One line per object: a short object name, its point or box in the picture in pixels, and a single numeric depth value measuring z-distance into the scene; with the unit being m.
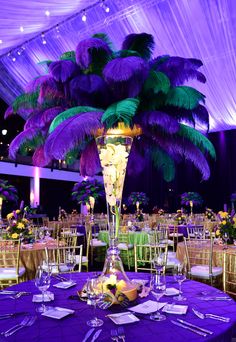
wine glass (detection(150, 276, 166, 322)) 2.08
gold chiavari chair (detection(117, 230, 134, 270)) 7.75
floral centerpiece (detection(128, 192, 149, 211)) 17.77
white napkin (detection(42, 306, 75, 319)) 2.12
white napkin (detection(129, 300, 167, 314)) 2.20
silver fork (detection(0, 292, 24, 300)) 2.52
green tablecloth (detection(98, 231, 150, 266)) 8.29
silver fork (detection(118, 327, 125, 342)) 1.80
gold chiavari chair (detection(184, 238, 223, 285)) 4.66
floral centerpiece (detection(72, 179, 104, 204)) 14.15
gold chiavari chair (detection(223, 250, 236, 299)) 4.64
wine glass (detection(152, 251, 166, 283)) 2.45
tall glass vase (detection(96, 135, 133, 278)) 2.88
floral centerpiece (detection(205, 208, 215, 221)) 12.48
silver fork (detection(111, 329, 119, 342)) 1.79
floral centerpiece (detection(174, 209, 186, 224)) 10.33
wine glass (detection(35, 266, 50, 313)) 2.36
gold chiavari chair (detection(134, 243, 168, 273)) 8.02
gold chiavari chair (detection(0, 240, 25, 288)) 4.66
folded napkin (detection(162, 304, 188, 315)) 2.16
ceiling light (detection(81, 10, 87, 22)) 11.68
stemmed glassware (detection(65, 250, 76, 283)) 3.14
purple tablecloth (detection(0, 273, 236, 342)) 1.83
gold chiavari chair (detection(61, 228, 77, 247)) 5.56
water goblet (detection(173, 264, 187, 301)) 2.57
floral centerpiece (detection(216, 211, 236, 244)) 5.16
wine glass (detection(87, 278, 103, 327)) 1.99
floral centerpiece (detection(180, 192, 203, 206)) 17.37
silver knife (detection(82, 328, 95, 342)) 1.79
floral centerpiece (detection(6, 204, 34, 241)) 5.49
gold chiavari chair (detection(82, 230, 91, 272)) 5.75
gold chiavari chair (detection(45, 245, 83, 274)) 4.81
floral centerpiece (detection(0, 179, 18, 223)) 10.73
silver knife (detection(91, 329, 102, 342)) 1.80
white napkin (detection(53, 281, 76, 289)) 2.80
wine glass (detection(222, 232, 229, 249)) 5.24
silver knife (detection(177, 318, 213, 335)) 1.87
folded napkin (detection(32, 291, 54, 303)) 2.44
